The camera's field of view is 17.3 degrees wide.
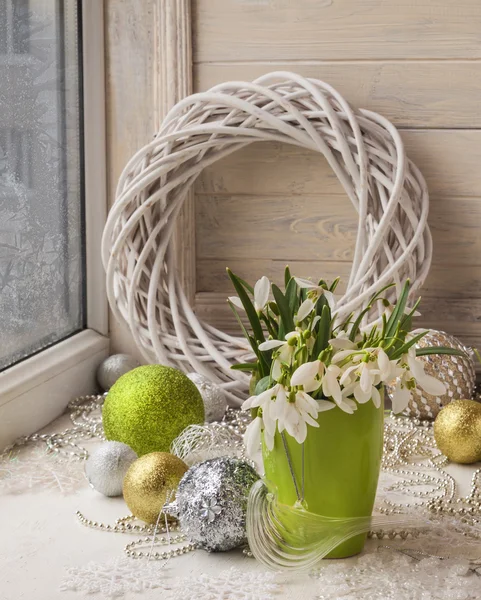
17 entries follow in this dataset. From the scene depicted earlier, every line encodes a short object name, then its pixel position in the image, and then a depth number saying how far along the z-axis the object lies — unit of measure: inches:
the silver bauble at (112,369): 53.4
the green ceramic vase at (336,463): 38.2
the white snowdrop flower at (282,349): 37.1
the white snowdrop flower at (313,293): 38.0
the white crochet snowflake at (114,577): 38.1
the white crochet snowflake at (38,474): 44.1
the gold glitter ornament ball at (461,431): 45.0
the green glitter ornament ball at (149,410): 44.7
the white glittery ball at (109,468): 42.9
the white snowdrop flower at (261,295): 38.0
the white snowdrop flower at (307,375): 36.6
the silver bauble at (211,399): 49.1
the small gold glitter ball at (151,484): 40.8
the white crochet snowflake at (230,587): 37.8
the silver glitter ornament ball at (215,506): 39.1
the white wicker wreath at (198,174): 48.7
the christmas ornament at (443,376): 49.1
